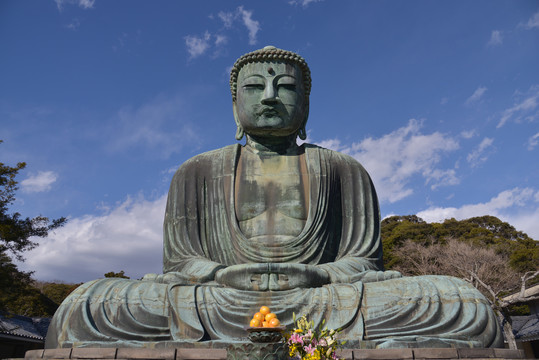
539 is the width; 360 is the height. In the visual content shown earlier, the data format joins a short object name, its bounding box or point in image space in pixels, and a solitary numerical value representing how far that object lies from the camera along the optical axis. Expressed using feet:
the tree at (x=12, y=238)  51.06
